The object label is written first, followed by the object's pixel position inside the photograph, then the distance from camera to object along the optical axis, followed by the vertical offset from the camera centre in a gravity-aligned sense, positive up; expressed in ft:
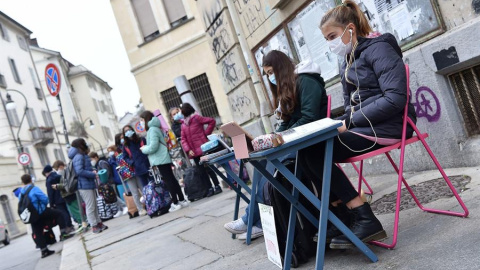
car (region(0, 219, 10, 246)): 64.34 -1.68
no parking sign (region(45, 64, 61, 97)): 35.35 +8.32
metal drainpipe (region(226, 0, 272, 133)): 27.76 +4.31
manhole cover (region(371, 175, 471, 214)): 13.33 -2.83
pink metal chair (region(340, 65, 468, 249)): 10.15 -1.06
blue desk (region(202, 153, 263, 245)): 13.71 -0.95
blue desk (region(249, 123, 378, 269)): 9.05 -0.88
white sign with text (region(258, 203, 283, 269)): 10.56 -1.97
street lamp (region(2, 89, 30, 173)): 78.29 +17.17
